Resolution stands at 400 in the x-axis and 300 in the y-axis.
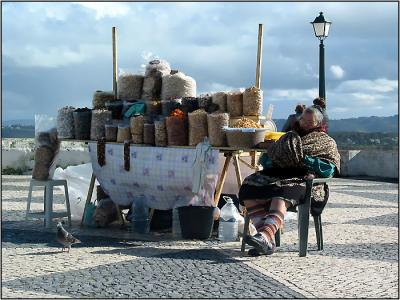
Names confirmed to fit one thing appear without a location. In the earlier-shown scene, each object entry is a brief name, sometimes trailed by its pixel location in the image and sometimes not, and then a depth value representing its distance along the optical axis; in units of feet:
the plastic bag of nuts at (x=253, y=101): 26.61
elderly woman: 22.61
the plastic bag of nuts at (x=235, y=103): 27.04
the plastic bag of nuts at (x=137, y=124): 28.45
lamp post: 45.16
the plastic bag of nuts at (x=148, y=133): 28.04
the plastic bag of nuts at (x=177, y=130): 27.12
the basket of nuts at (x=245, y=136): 25.09
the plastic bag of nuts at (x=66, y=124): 30.66
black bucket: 26.04
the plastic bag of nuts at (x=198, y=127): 26.55
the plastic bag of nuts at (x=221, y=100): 27.45
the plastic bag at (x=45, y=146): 29.60
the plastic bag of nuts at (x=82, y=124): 30.55
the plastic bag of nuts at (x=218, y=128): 25.91
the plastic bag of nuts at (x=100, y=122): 29.99
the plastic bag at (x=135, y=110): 29.56
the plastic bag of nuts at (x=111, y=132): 29.50
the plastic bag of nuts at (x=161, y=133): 27.58
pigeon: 22.93
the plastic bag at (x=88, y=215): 29.71
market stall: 25.99
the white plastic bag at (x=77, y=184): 31.99
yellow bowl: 25.70
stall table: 25.71
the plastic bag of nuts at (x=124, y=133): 28.96
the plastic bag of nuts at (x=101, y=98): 31.73
